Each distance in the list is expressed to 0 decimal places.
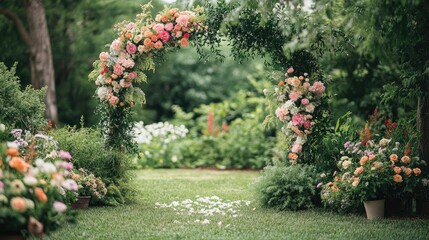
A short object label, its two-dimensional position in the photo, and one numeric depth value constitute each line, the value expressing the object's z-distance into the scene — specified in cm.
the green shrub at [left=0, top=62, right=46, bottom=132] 794
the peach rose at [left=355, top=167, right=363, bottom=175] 703
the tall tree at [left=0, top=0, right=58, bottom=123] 1263
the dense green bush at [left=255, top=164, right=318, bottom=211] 789
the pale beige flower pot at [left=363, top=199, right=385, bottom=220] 717
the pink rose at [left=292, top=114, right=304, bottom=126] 824
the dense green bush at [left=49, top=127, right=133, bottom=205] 830
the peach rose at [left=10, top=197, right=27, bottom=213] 419
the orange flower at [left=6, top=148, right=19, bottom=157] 455
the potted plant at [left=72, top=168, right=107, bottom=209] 788
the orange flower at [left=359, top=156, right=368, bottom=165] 710
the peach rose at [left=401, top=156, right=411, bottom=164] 700
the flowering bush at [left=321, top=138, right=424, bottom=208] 704
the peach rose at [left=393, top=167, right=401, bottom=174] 695
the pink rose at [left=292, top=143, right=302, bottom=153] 831
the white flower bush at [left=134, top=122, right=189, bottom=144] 1393
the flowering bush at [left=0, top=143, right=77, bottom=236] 432
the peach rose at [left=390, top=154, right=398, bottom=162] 704
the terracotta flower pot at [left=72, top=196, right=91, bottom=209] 787
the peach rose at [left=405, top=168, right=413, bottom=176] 694
